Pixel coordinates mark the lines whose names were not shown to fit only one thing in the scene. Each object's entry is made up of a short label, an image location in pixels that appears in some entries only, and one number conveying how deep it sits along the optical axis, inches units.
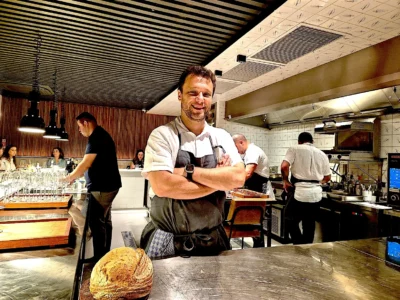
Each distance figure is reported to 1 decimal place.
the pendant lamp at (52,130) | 166.2
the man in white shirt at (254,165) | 150.2
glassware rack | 89.2
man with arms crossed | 50.9
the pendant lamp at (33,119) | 118.2
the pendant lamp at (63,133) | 194.5
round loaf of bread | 29.9
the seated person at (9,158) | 251.8
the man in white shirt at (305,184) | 141.8
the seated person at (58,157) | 258.8
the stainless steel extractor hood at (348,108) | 133.3
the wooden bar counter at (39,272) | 32.8
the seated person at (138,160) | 315.0
